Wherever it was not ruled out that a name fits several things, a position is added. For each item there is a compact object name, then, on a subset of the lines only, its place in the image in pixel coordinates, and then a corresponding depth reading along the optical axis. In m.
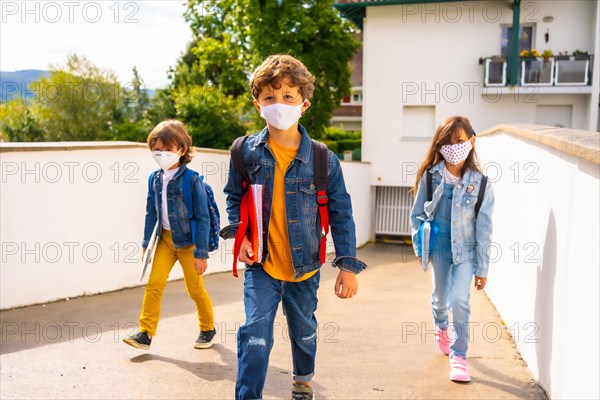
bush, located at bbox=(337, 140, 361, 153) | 29.25
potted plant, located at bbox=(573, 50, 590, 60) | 20.12
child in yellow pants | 4.72
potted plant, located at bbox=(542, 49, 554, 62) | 20.27
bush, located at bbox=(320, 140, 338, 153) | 26.40
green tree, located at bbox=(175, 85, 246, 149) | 25.95
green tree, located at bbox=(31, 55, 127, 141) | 37.06
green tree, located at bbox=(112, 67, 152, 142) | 33.25
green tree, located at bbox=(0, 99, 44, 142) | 37.16
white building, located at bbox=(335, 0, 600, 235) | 20.44
